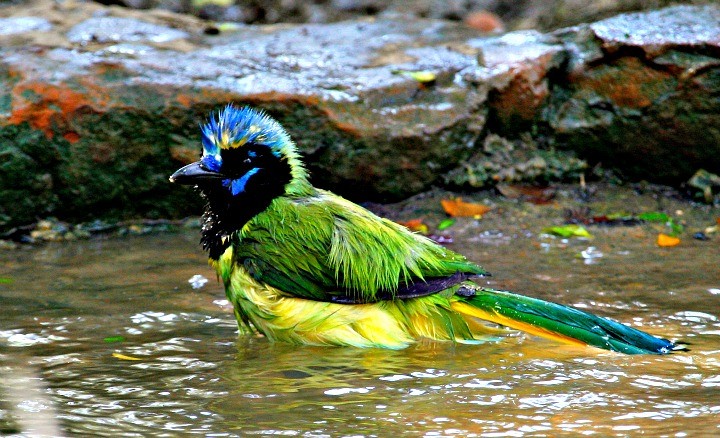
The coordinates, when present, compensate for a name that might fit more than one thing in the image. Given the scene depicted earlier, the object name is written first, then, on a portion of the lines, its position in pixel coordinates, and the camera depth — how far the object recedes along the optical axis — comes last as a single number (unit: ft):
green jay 27.40
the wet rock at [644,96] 42.60
